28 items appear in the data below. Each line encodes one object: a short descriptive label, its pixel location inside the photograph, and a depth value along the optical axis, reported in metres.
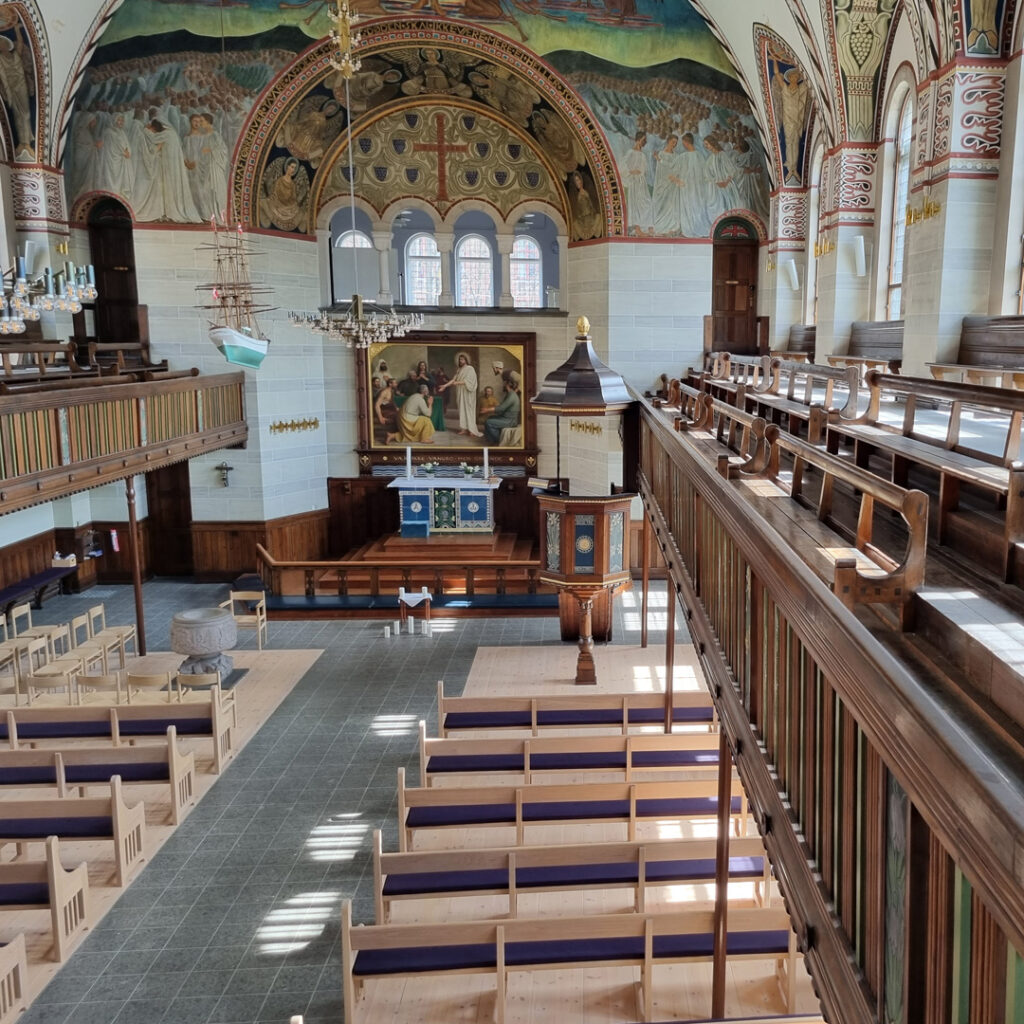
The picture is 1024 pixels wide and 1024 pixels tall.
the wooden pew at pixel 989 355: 8.85
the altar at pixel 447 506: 19.23
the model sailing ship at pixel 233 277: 16.86
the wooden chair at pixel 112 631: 13.30
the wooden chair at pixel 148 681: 11.02
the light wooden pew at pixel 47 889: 6.51
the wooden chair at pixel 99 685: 11.14
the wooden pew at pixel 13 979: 5.87
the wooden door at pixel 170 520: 18.92
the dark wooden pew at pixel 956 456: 3.37
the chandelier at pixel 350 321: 9.73
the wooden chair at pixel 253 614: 14.32
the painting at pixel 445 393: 19.86
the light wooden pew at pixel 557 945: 5.81
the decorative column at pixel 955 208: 9.61
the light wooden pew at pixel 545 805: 7.63
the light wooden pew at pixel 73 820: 7.44
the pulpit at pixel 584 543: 11.55
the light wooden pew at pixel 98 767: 8.38
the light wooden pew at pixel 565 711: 9.83
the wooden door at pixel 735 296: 18.66
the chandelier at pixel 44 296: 8.19
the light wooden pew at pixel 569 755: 8.63
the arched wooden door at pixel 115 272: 17.88
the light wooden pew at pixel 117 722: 9.41
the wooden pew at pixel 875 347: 11.68
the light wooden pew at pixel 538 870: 6.58
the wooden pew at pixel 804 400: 6.50
